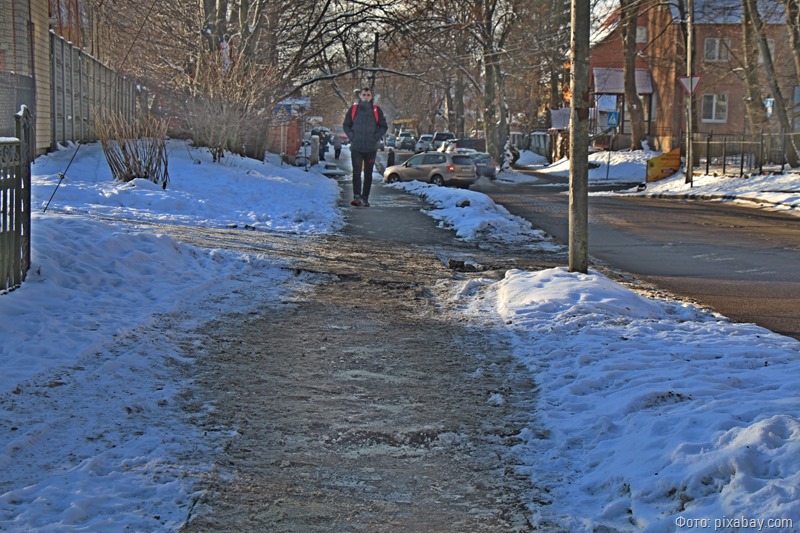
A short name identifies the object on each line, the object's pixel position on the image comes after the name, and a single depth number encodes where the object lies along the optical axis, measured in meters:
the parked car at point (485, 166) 44.75
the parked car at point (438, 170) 37.06
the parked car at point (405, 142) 89.84
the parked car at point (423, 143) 77.32
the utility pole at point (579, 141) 9.98
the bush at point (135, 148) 19.34
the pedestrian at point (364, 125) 16.11
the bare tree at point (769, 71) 32.59
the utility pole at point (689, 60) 31.38
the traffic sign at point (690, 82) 30.11
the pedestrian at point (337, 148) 65.19
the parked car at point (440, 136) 73.94
